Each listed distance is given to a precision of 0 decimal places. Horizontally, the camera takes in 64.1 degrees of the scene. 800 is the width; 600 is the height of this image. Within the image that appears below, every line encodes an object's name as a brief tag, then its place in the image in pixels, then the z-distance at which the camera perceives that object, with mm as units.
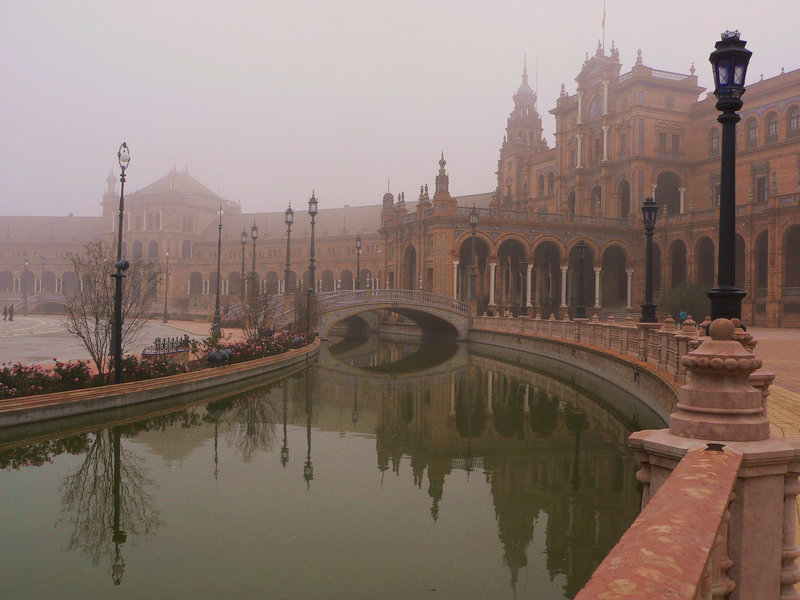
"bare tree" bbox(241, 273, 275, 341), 26167
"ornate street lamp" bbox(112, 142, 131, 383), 15172
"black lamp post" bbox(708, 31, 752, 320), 6234
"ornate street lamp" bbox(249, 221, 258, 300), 29012
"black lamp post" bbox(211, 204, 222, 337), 33078
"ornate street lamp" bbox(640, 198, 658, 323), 18270
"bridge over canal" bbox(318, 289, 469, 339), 38188
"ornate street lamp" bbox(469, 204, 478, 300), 36469
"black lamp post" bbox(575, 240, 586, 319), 27453
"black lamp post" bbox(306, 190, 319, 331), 31641
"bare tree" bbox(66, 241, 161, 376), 16000
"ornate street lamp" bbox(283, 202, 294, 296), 35866
